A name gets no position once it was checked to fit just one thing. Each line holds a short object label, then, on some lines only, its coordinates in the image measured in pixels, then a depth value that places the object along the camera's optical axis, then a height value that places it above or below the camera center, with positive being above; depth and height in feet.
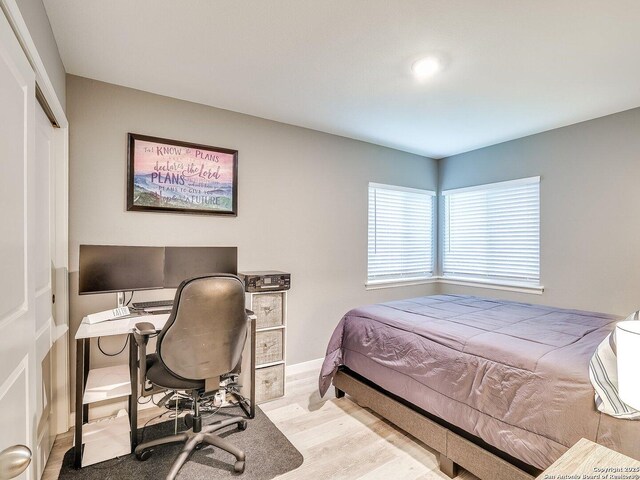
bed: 4.93 -2.48
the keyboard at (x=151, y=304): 8.04 -1.61
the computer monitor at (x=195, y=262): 8.50 -0.61
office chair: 5.98 -1.90
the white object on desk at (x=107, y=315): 7.11 -1.66
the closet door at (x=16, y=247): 3.39 -0.09
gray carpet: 6.23 -4.39
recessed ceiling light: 7.15 +3.80
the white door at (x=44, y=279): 5.95 -0.79
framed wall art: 8.61 +1.70
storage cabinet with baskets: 9.19 -2.85
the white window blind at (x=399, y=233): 13.41 +0.26
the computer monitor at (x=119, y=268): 7.34 -0.68
